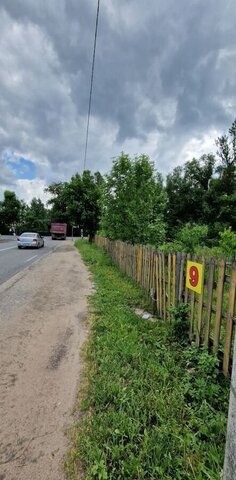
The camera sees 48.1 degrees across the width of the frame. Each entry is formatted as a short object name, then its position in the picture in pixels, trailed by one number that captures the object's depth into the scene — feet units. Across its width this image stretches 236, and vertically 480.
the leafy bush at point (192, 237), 53.32
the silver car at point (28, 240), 67.92
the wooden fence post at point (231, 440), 4.56
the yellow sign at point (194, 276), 12.15
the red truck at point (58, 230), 137.90
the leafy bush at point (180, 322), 13.15
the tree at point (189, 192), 109.29
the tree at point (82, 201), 80.28
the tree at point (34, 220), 231.91
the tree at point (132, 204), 44.19
